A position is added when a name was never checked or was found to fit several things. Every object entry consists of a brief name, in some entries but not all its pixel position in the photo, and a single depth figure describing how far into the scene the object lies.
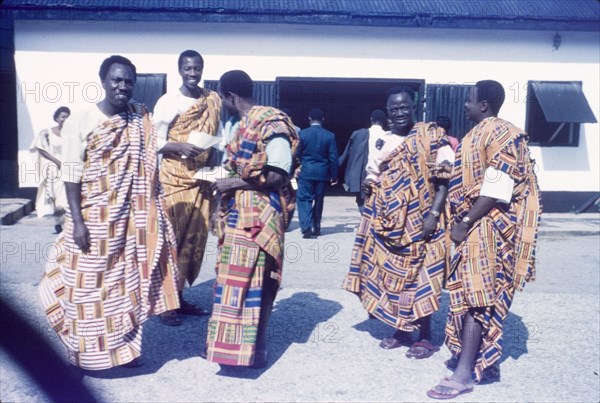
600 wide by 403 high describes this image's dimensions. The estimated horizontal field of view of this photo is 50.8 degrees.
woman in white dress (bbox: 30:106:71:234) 8.39
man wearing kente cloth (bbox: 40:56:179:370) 3.65
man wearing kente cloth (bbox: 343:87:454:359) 4.20
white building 11.22
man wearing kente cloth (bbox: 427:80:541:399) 3.58
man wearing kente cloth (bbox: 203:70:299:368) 3.73
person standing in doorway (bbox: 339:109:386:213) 9.20
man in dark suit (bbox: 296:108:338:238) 9.13
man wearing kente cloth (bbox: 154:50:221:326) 4.80
